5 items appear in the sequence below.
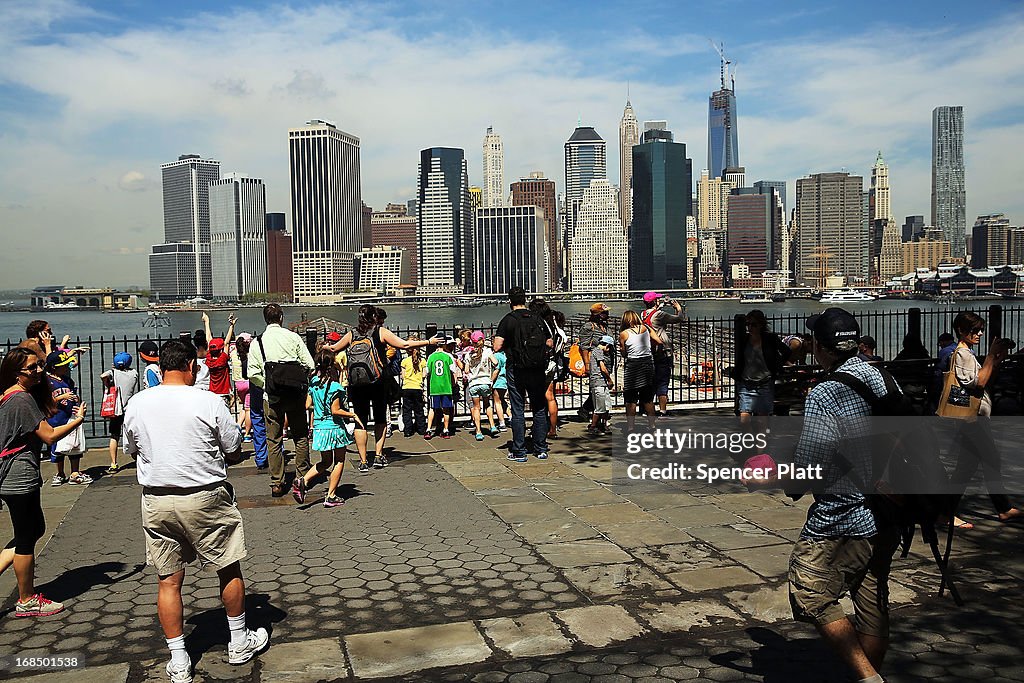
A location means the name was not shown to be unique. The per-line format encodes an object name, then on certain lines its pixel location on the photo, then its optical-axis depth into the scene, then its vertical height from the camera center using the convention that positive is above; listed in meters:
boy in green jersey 11.27 -1.29
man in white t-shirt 4.22 -1.00
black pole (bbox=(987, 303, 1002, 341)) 13.77 -0.66
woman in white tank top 10.12 -0.99
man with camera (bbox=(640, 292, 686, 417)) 10.65 -0.58
